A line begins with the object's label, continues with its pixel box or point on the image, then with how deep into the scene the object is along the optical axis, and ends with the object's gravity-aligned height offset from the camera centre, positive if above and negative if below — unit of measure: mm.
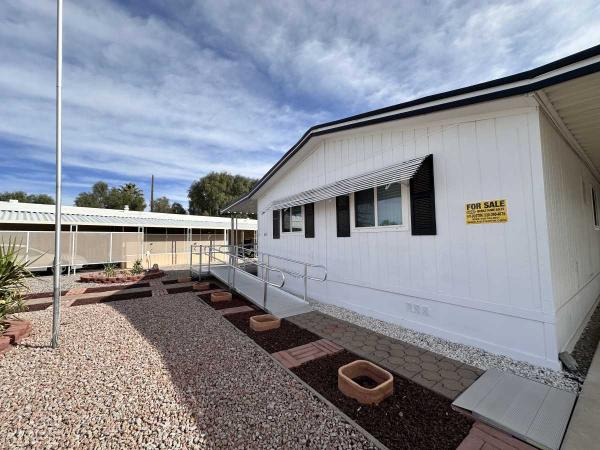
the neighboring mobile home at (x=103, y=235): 12086 +346
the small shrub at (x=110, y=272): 11072 -1348
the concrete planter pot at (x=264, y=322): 4867 -1603
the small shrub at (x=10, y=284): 4309 -704
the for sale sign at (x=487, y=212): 3660 +325
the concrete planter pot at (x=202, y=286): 8820 -1603
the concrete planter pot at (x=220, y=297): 7113 -1599
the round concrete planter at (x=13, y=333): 4033 -1496
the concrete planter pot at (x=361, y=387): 2654 -1616
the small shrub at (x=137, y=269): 11950 -1334
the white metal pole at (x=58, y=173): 4078 +1106
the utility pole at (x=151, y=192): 31938 +6277
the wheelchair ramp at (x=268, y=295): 5882 -1504
